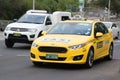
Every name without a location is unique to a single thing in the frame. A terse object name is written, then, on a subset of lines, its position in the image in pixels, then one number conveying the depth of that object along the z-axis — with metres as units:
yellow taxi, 13.28
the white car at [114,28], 34.89
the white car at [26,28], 21.88
